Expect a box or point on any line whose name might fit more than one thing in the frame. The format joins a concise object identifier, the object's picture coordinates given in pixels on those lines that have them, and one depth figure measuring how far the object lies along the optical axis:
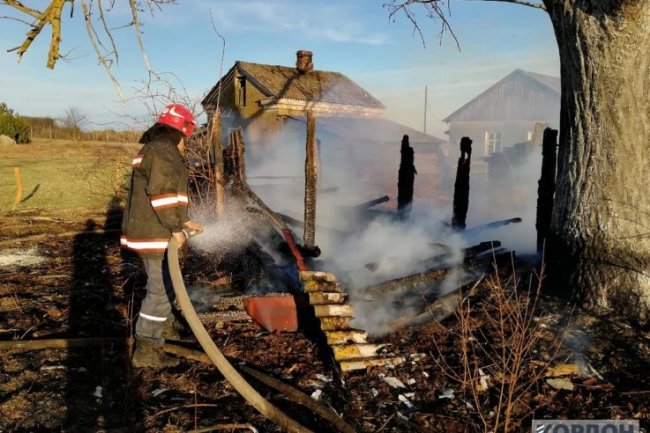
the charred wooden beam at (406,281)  5.27
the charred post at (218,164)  7.50
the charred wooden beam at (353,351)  4.15
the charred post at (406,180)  10.03
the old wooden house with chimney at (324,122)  23.23
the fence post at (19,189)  14.82
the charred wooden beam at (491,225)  8.94
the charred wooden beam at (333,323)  4.39
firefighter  3.94
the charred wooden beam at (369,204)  10.80
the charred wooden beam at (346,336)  4.26
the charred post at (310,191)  6.13
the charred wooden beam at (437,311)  5.04
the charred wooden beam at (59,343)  4.36
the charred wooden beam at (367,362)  4.08
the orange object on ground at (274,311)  5.02
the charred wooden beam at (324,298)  4.58
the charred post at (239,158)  8.17
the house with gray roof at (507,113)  35.12
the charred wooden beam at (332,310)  4.46
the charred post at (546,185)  7.05
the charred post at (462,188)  8.94
